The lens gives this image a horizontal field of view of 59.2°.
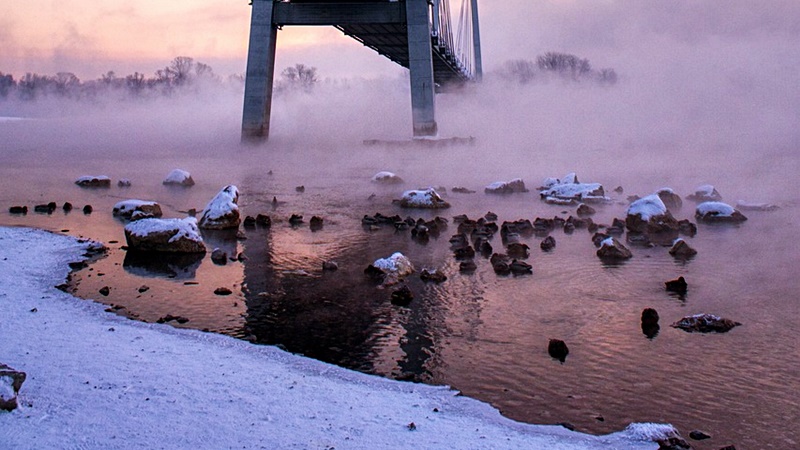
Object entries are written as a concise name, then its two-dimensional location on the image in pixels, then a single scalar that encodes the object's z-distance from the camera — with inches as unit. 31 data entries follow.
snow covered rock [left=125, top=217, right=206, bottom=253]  446.3
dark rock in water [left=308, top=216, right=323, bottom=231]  571.7
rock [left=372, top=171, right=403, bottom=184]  904.3
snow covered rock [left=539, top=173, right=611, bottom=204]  756.6
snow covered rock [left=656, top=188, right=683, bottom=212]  721.9
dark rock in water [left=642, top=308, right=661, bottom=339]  301.3
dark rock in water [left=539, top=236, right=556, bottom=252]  483.6
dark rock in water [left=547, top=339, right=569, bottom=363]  266.7
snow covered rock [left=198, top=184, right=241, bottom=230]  547.8
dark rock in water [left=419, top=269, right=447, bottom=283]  384.7
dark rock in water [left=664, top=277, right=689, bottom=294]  369.7
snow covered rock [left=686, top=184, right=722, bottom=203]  778.8
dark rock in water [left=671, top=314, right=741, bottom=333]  302.5
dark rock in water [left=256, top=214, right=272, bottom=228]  569.9
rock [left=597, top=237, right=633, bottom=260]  453.4
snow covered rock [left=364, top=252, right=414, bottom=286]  382.0
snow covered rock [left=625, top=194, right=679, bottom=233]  563.8
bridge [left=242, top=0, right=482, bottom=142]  1419.8
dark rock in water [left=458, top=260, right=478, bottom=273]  412.2
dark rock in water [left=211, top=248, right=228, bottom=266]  425.1
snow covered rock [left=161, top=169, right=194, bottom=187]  862.0
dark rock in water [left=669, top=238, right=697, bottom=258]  469.4
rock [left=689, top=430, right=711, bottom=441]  201.8
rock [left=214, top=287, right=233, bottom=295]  350.3
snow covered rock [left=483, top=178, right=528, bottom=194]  829.2
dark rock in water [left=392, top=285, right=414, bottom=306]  336.5
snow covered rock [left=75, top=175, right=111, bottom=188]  850.8
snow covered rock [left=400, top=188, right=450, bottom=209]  692.7
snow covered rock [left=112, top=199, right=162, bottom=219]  596.7
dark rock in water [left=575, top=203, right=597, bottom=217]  655.8
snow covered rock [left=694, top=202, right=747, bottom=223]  631.2
